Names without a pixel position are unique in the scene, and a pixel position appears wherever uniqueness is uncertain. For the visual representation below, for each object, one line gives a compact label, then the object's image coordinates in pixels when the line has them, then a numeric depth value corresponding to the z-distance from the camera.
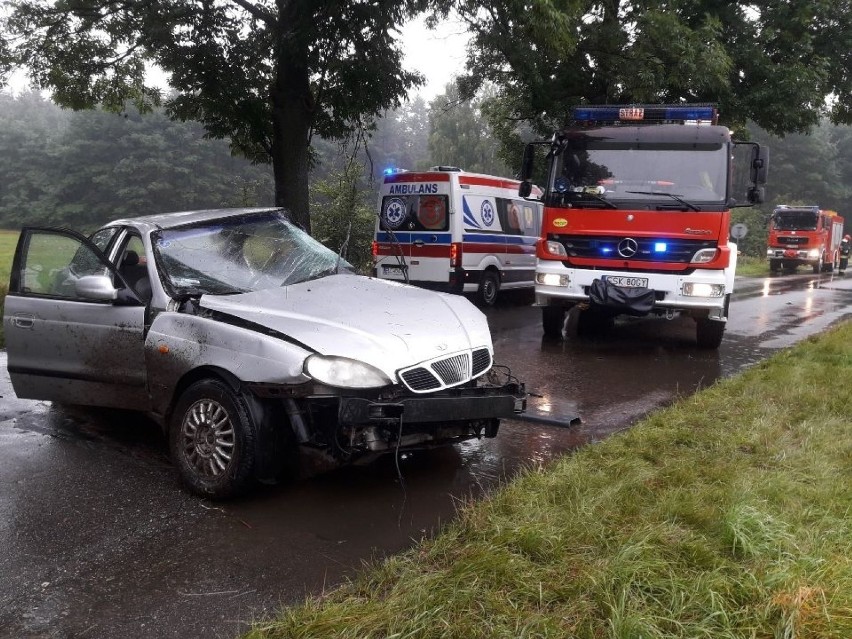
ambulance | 13.61
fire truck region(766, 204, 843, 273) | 29.16
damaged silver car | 3.93
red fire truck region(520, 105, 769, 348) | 8.54
